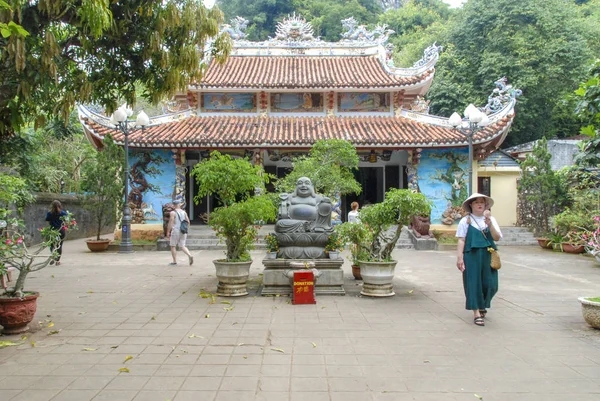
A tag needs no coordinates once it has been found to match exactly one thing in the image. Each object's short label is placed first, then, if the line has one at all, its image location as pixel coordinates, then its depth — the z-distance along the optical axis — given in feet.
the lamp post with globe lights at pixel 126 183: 42.70
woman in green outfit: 17.10
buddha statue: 23.80
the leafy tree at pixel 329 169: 35.01
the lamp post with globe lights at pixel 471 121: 39.73
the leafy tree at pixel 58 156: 49.68
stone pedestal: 22.81
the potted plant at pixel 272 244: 24.21
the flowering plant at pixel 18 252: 15.92
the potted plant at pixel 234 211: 21.43
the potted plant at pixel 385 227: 21.79
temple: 49.55
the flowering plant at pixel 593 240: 17.06
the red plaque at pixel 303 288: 20.52
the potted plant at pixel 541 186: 47.20
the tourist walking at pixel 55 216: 32.81
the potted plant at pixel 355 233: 23.52
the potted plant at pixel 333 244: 24.06
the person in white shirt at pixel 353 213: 33.88
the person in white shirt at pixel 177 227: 31.73
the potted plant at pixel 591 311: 15.99
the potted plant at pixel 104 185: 42.83
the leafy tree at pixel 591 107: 22.54
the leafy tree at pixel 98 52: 14.46
